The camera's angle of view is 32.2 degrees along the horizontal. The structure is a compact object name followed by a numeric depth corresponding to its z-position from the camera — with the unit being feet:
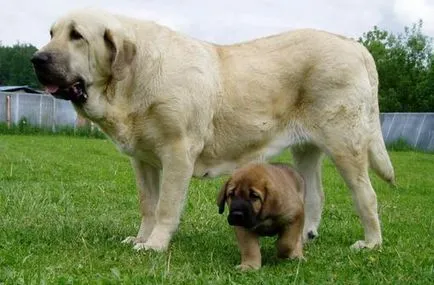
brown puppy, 15.72
